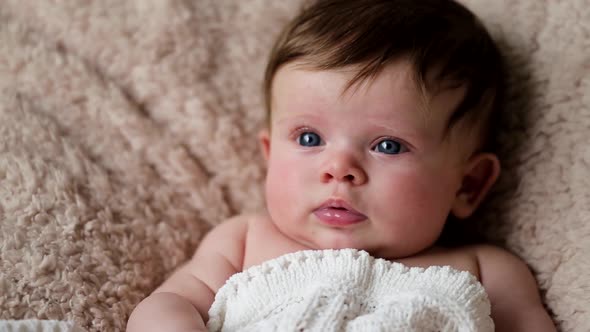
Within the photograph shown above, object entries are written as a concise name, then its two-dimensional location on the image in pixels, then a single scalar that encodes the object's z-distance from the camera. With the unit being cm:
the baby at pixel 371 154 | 65
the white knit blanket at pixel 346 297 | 61
